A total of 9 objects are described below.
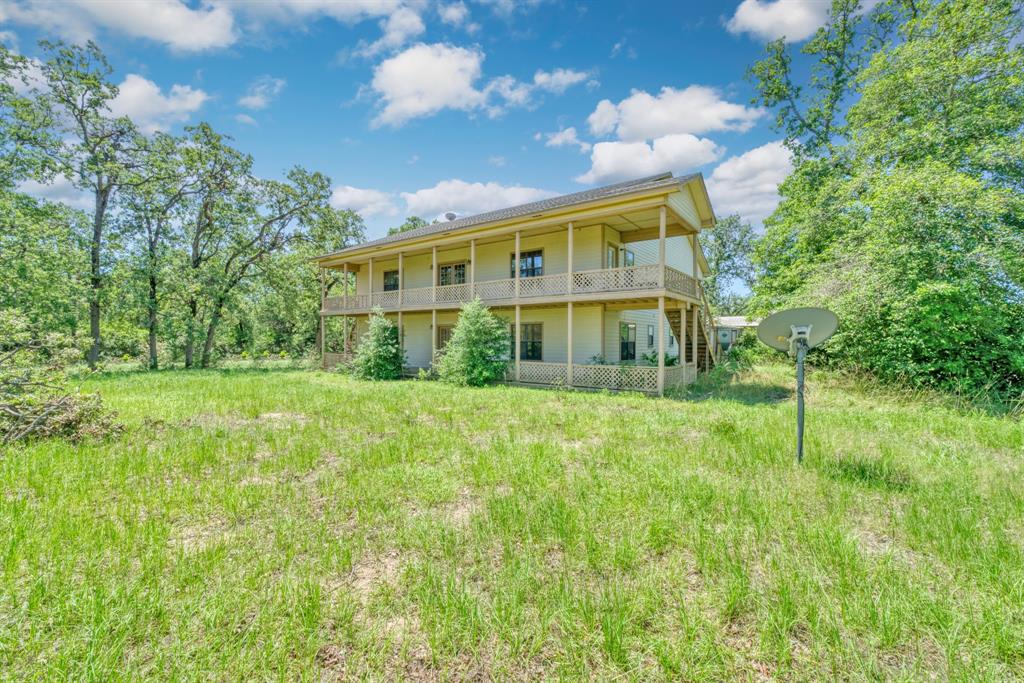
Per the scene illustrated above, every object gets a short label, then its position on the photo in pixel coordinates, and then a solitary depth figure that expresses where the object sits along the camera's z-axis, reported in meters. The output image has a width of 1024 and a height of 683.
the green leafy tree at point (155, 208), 20.80
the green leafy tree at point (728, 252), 41.84
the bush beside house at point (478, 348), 14.14
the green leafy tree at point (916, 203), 10.00
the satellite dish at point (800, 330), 5.36
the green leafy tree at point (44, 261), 16.03
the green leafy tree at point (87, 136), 17.69
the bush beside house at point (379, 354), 17.12
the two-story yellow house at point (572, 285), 12.83
